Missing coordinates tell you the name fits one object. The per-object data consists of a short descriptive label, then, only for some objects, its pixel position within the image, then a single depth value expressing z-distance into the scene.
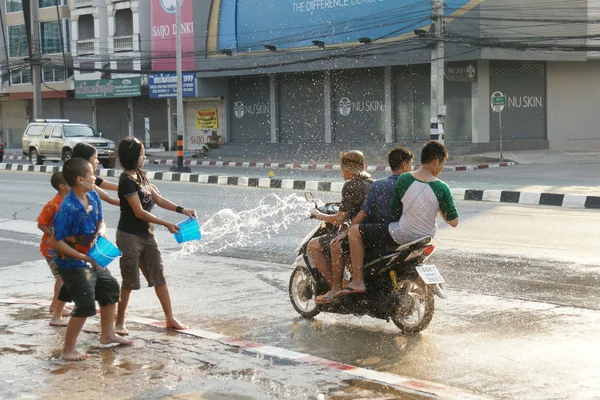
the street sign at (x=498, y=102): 32.12
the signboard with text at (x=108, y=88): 49.45
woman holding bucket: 7.36
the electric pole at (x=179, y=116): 31.86
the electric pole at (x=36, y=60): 40.81
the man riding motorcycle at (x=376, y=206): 7.48
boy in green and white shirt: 7.29
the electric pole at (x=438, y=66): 29.61
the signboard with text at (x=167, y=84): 45.78
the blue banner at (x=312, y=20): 36.44
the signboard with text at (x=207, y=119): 48.12
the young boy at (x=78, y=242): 6.64
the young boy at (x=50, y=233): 7.69
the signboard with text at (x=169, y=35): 46.78
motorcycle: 7.27
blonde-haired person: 7.65
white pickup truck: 37.00
